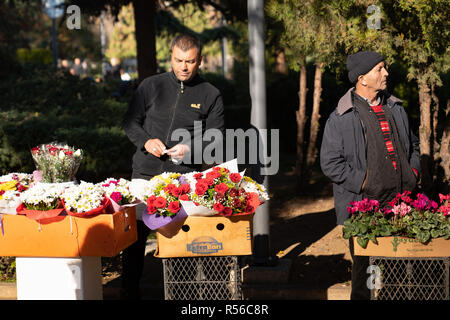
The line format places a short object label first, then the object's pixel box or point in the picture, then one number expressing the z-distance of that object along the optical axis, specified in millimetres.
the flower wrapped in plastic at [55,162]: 4332
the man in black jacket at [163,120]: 4742
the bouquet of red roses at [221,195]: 4008
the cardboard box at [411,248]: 3896
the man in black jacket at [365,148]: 4348
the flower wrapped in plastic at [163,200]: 4011
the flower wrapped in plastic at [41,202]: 4004
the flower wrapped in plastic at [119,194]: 4191
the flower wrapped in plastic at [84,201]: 3963
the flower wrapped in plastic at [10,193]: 4137
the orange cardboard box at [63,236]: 3986
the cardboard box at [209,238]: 4066
